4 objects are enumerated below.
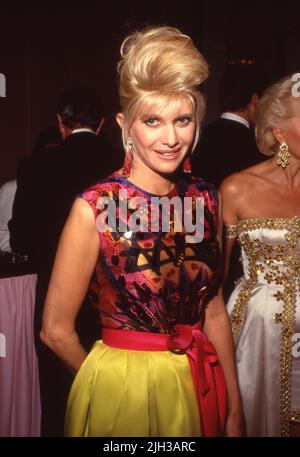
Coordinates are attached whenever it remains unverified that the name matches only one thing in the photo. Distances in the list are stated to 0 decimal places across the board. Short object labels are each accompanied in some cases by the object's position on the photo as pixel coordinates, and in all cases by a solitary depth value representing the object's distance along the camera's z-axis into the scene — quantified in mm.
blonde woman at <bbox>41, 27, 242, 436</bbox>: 1363
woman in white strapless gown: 2086
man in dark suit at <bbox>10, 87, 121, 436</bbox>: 2289
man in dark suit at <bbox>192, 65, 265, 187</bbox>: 2705
